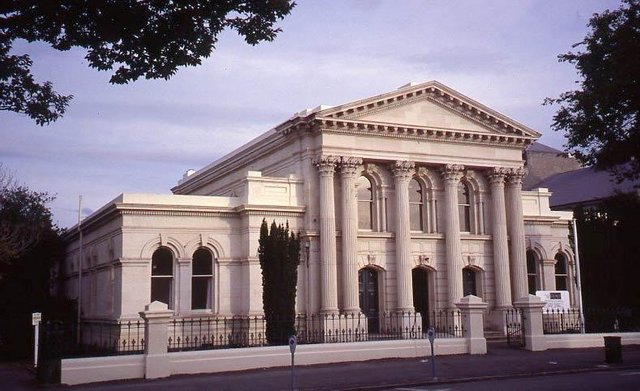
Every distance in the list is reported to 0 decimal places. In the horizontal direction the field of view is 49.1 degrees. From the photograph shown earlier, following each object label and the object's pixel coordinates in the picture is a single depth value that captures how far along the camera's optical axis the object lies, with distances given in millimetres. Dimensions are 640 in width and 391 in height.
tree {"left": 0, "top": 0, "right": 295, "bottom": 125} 9602
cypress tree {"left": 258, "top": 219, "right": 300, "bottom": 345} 25891
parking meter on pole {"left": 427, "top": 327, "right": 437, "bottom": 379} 17948
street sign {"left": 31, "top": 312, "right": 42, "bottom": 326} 22484
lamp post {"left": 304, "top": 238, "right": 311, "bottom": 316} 30312
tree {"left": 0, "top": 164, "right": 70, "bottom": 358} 28812
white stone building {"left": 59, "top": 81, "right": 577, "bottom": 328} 29562
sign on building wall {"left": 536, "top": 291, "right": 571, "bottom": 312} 29984
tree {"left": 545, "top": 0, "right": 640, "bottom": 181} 19172
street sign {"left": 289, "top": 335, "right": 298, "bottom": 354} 16094
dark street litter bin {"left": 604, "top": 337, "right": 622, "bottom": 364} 20844
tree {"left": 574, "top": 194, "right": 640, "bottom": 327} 30750
